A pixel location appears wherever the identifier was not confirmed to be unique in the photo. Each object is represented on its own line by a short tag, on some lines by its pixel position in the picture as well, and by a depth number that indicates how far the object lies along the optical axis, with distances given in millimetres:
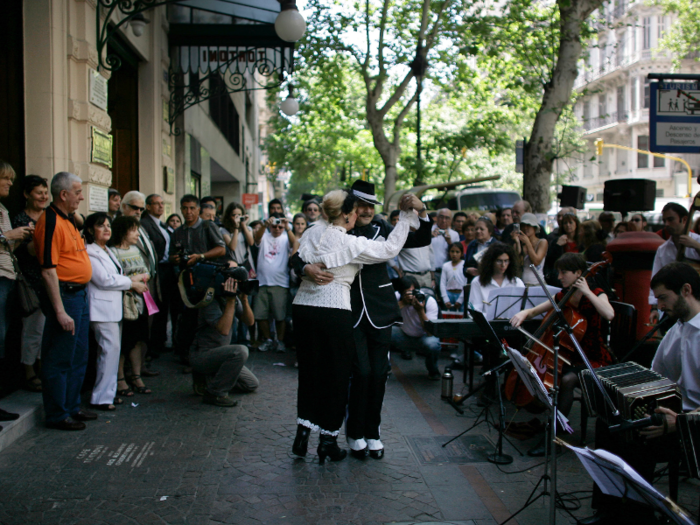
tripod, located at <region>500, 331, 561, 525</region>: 3365
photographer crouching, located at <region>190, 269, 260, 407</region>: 6074
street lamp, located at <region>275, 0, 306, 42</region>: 9188
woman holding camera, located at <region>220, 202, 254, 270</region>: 8797
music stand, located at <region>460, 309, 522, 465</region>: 4777
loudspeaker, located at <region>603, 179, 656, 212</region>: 10227
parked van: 25125
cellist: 5195
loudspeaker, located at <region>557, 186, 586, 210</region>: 13531
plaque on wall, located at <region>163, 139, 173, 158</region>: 12062
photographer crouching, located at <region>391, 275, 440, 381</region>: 7422
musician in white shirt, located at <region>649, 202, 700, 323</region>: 6904
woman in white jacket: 6000
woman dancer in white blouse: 4664
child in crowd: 9055
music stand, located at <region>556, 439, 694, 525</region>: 2270
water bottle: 6523
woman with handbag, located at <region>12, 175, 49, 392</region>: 5762
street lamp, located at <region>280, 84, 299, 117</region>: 16984
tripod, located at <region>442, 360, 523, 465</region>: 4742
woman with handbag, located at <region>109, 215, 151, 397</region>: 6629
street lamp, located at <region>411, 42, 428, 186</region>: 17219
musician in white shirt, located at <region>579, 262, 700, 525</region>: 3541
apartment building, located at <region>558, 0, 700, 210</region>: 46781
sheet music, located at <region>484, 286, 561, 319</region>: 6012
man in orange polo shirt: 5180
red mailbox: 6824
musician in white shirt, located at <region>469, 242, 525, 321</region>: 6895
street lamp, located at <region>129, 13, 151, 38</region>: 9898
